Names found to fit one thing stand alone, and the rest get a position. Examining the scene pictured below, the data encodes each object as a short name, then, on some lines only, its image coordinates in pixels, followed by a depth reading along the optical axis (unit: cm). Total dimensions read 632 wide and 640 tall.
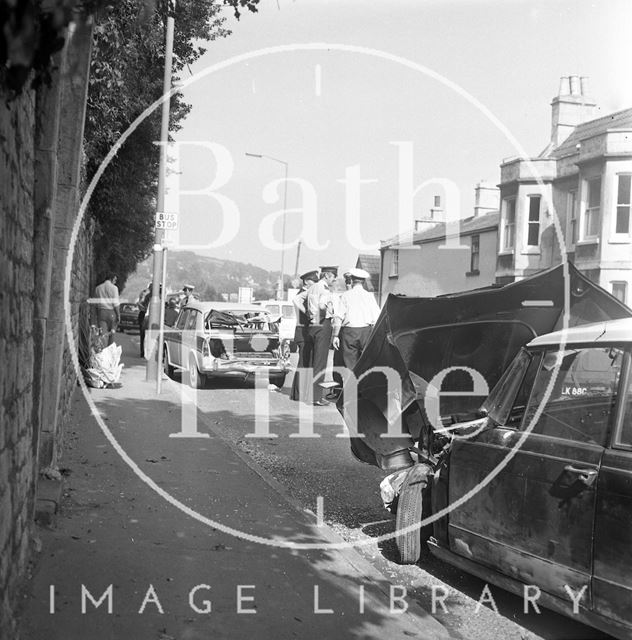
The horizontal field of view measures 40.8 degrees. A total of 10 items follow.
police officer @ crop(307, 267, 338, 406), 1341
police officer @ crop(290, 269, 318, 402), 1385
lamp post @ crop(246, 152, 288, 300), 4187
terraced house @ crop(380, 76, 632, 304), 2909
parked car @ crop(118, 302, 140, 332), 4303
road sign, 1452
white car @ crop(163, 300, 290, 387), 1573
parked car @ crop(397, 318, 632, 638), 427
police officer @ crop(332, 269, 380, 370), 1239
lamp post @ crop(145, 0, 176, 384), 1513
